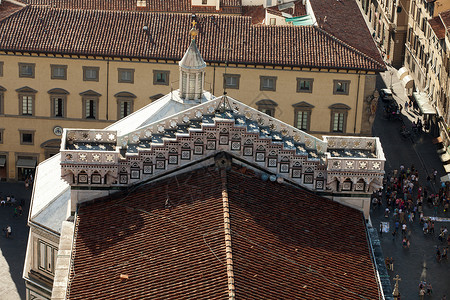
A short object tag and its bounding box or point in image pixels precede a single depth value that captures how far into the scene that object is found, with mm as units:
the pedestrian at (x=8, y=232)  124738
